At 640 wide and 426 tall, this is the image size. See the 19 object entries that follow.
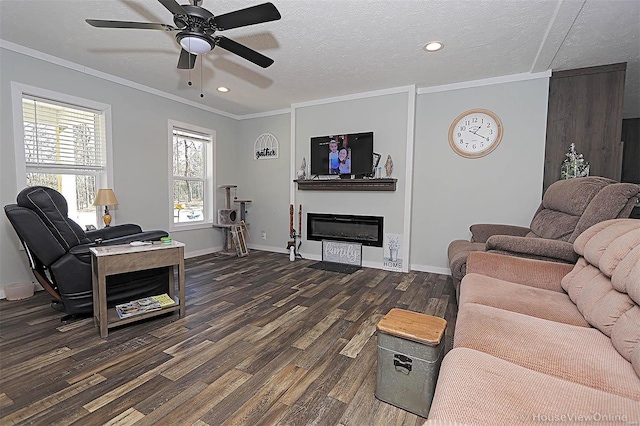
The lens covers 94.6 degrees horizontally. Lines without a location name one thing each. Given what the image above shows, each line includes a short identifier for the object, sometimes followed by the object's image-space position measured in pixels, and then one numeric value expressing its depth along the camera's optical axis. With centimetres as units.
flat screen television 432
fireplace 440
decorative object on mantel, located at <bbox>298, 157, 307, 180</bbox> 483
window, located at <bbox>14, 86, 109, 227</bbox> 311
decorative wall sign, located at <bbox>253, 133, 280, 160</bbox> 535
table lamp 343
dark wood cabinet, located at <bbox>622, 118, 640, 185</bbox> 480
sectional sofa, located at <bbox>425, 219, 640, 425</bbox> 83
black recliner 220
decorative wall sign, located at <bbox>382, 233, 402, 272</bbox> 422
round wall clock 376
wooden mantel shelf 418
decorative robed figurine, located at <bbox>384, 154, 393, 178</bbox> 418
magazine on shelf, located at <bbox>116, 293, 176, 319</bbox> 236
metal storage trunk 145
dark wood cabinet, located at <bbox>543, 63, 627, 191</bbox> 322
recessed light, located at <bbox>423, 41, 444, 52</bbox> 284
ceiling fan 183
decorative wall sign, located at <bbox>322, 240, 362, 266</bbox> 449
